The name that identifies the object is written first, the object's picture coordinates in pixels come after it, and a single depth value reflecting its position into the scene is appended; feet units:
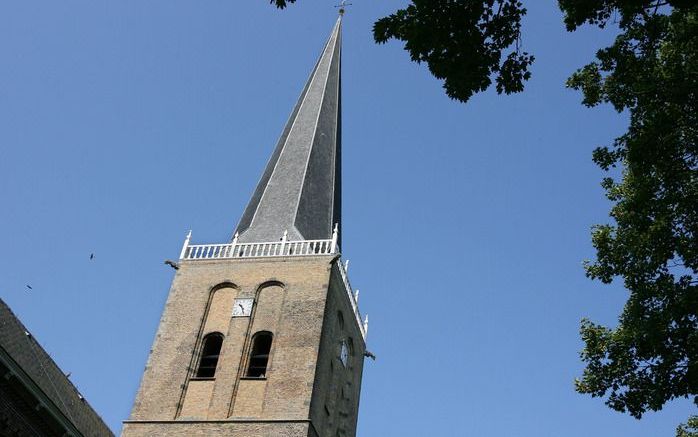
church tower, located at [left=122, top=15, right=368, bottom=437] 76.48
